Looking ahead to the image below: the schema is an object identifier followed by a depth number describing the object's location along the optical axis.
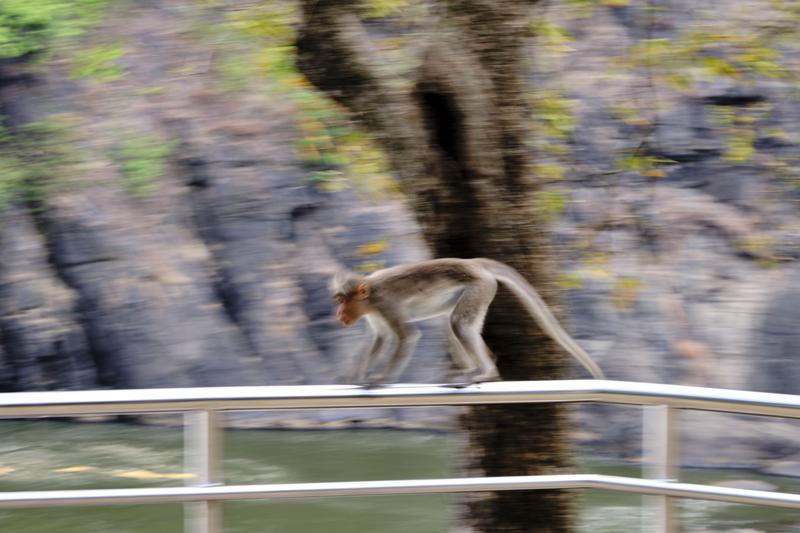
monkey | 7.88
